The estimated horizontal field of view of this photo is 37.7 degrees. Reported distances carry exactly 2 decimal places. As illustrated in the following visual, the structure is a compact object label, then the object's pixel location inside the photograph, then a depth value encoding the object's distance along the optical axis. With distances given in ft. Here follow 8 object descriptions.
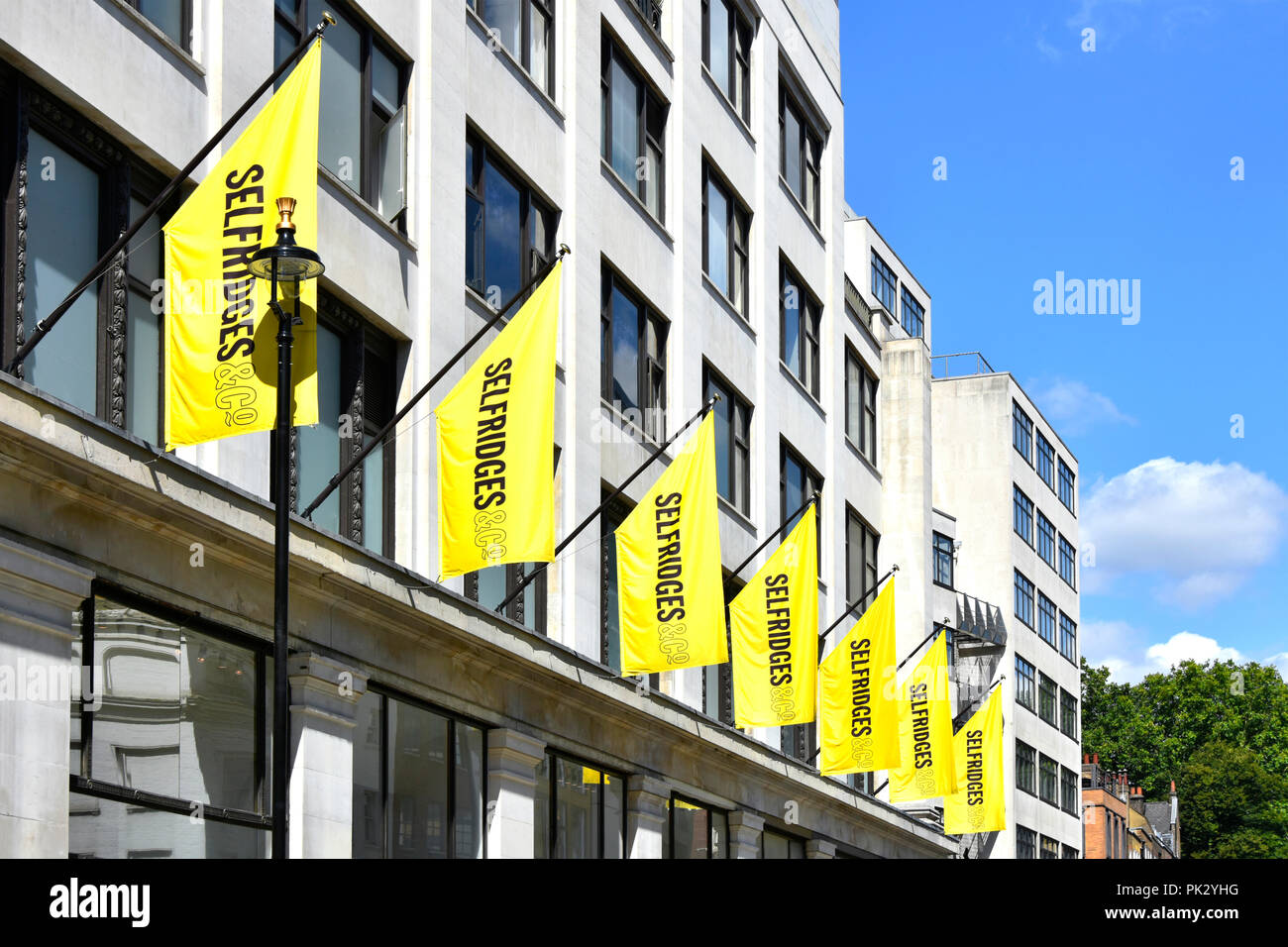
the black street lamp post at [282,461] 52.54
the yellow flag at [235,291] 58.08
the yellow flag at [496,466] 71.67
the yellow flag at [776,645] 102.27
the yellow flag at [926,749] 133.08
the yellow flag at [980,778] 155.43
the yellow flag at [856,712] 116.57
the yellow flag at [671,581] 88.58
